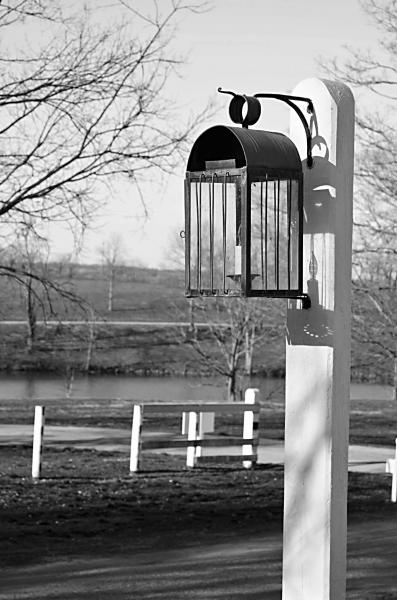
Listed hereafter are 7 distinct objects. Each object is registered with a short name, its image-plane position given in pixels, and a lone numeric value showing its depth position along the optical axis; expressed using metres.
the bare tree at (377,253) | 17.16
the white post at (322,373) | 3.79
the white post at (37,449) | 12.96
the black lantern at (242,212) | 3.76
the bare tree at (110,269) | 56.91
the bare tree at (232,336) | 34.62
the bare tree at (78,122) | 10.63
